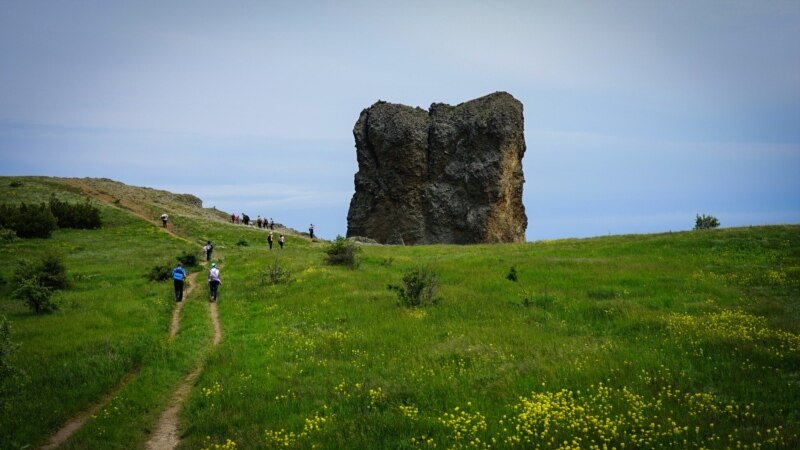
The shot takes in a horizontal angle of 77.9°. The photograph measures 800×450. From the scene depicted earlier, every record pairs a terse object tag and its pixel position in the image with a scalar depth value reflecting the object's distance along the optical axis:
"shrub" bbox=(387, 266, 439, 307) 21.28
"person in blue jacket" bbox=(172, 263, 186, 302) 25.81
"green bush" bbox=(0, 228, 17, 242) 44.65
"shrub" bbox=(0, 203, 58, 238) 49.12
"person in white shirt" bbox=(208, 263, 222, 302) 26.39
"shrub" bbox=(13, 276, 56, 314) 21.91
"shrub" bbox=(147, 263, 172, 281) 31.92
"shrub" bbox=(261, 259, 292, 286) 29.89
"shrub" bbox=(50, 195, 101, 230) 56.94
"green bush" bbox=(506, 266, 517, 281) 27.03
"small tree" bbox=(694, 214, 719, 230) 59.47
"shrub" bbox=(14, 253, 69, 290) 27.11
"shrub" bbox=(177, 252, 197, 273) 38.72
